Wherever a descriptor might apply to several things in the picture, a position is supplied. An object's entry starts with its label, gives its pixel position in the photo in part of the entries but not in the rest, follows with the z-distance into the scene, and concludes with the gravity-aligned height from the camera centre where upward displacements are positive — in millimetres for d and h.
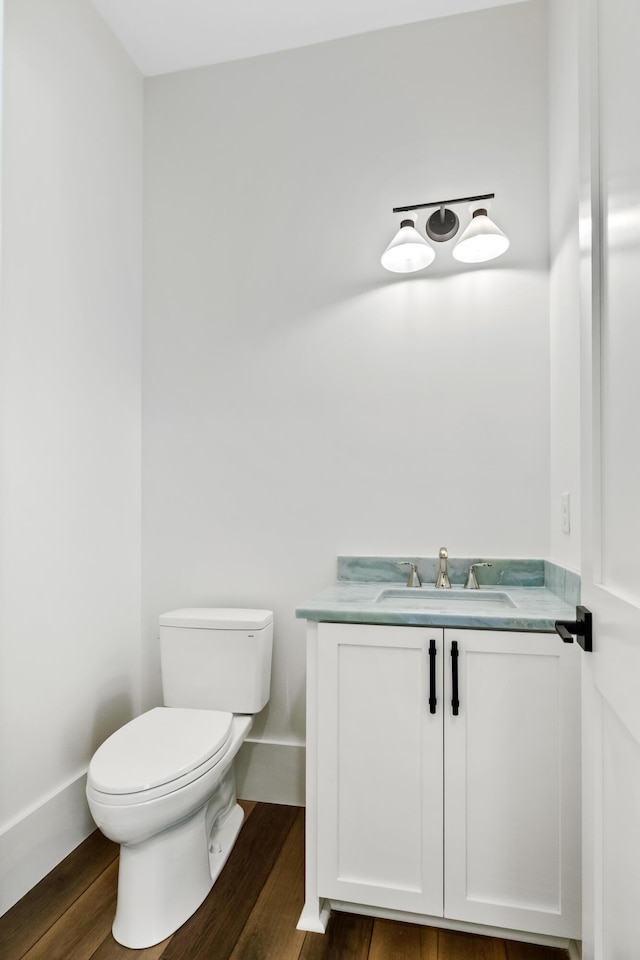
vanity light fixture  1852 +797
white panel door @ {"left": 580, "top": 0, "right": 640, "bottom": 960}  716 +21
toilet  1428 -753
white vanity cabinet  1405 -742
